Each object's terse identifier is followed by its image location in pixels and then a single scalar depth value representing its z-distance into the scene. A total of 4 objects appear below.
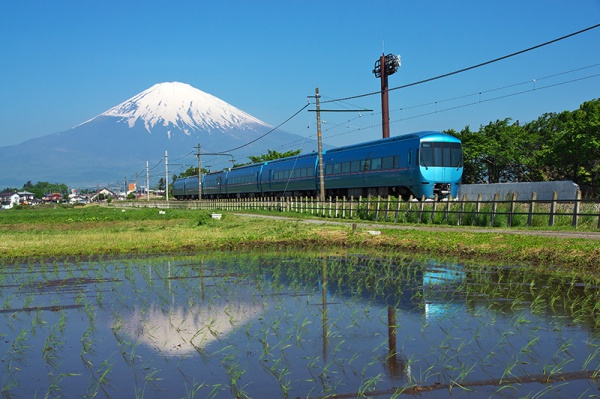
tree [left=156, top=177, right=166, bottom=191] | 188.05
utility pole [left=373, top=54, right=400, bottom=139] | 43.97
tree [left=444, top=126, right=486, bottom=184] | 50.53
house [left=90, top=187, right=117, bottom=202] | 189.38
